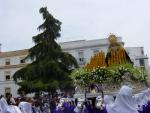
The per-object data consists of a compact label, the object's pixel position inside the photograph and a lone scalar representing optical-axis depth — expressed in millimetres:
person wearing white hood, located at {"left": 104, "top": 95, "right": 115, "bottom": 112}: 10064
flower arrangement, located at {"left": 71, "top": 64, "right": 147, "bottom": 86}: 15141
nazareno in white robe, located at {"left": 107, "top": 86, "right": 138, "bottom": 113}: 8492
